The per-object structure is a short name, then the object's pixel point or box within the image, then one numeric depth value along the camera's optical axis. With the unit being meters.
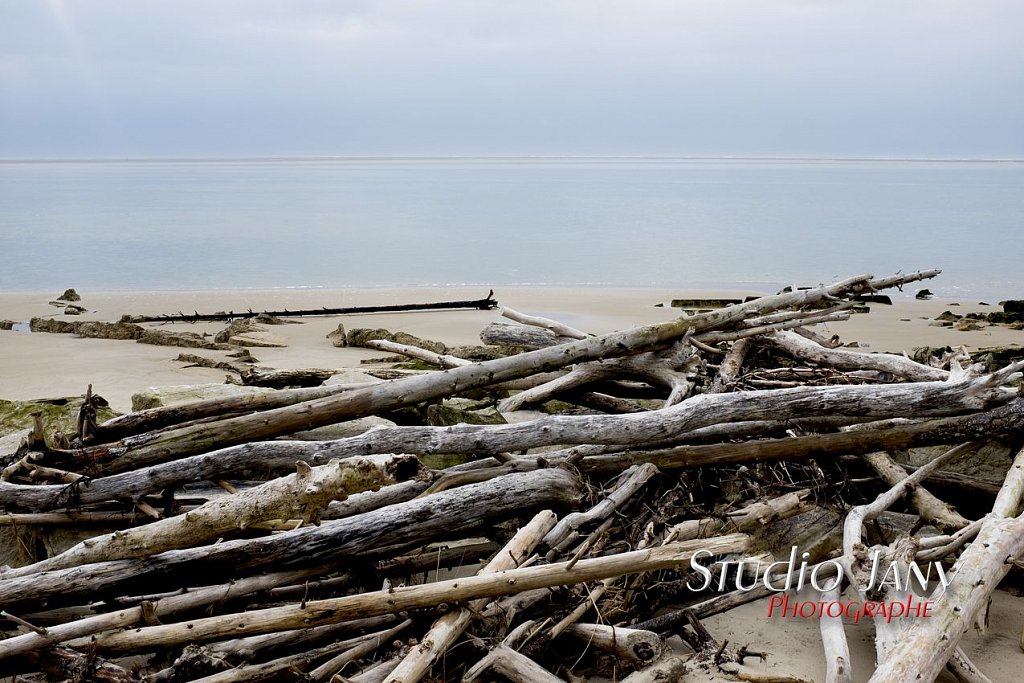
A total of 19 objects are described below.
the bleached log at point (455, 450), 4.22
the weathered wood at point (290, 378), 6.66
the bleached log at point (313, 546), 3.61
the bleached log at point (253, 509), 3.36
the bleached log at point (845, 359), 5.83
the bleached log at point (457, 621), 3.11
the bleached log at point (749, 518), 4.12
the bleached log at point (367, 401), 4.45
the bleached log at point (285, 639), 3.32
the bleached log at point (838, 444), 4.65
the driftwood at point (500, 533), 3.33
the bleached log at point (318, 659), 3.20
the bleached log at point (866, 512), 3.77
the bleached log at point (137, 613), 3.20
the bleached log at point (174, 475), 4.21
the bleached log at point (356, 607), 3.29
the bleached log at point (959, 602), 3.10
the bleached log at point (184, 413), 4.64
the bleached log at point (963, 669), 3.29
